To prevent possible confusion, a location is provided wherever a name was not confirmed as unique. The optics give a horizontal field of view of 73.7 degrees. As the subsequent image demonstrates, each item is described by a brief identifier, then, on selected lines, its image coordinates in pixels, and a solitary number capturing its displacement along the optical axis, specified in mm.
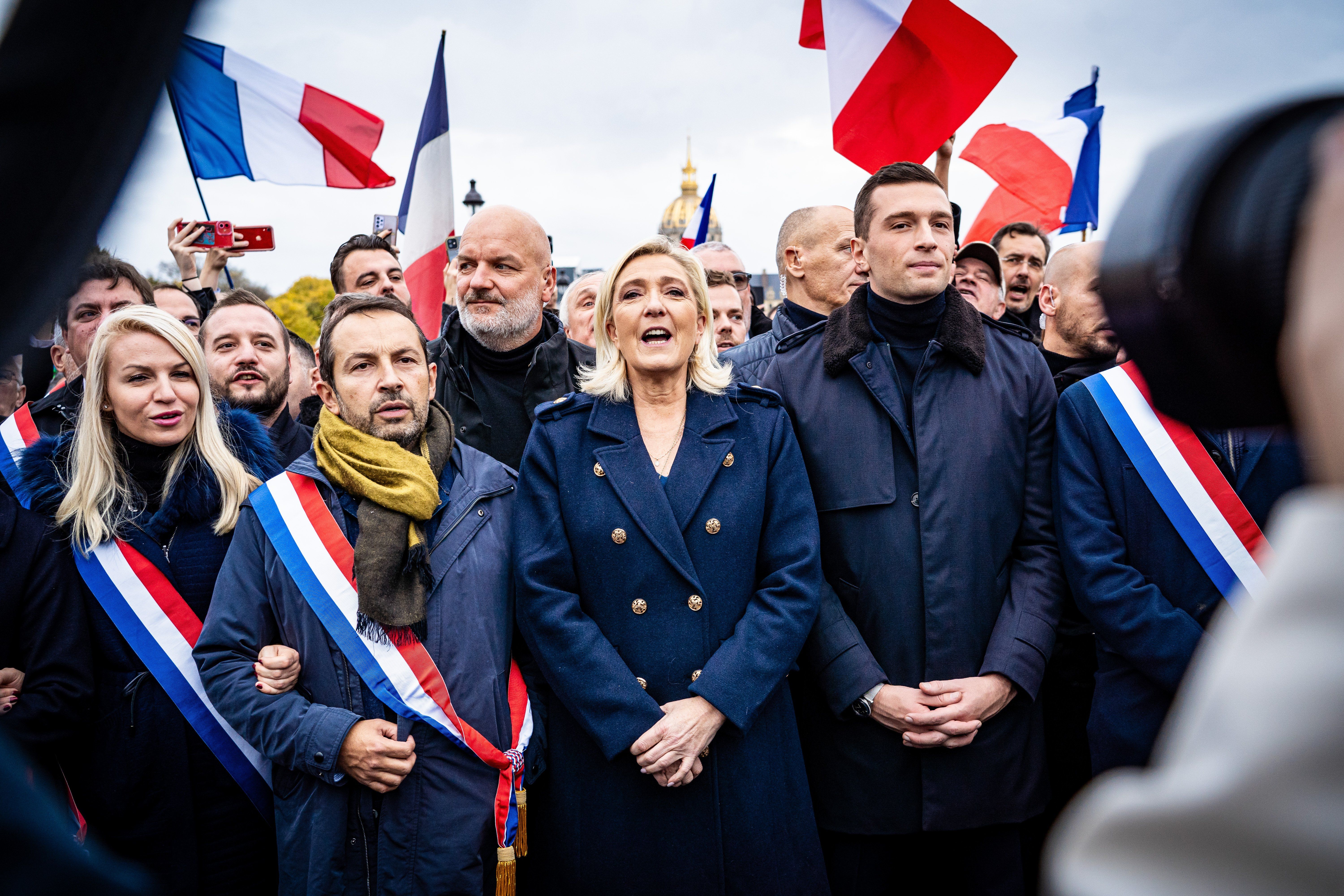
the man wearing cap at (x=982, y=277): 5641
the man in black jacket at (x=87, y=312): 3920
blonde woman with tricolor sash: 2992
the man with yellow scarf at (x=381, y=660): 2805
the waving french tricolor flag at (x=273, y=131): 5984
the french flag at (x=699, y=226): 9641
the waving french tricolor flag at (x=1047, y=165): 7441
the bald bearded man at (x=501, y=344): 4449
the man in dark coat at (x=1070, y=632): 3816
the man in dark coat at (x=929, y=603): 3156
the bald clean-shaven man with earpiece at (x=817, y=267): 5277
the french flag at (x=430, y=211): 6145
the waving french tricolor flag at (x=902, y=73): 4691
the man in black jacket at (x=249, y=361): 4590
